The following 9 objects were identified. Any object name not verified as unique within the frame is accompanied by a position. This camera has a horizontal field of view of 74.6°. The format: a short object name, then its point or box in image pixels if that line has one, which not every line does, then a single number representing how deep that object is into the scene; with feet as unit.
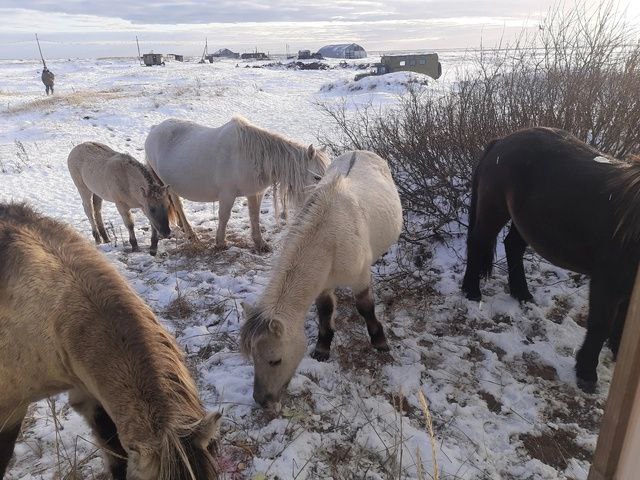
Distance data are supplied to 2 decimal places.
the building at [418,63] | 101.09
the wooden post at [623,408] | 2.74
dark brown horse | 9.18
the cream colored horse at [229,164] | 17.17
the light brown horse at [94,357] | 4.55
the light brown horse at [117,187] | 18.67
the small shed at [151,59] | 145.28
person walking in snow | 72.01
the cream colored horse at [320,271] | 8.62
